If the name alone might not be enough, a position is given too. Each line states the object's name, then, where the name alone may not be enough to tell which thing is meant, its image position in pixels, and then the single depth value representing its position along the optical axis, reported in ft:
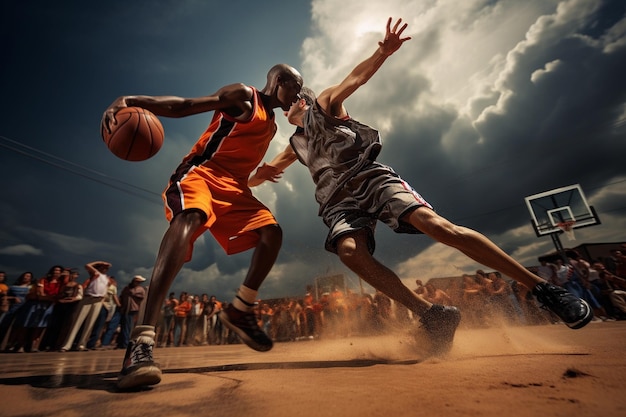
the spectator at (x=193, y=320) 29.93
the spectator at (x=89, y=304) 18.10
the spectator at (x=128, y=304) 21.62
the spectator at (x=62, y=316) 18.72
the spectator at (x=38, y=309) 18.21
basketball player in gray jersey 6.22
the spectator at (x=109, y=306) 22.27
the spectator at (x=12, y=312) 18.30
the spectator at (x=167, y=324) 28.81
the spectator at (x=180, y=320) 28.89
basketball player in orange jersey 5.46
